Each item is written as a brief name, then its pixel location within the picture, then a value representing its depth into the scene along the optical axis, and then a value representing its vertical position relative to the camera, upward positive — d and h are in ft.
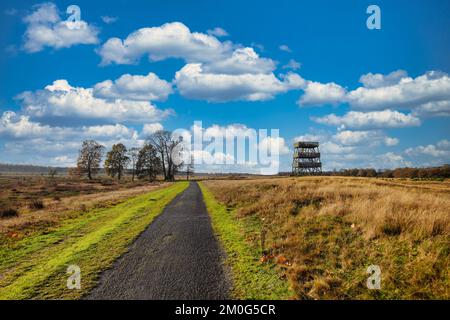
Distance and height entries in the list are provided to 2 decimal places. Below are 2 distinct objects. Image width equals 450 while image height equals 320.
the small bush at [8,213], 65.92 -11.18
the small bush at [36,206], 78.01 -11.09
